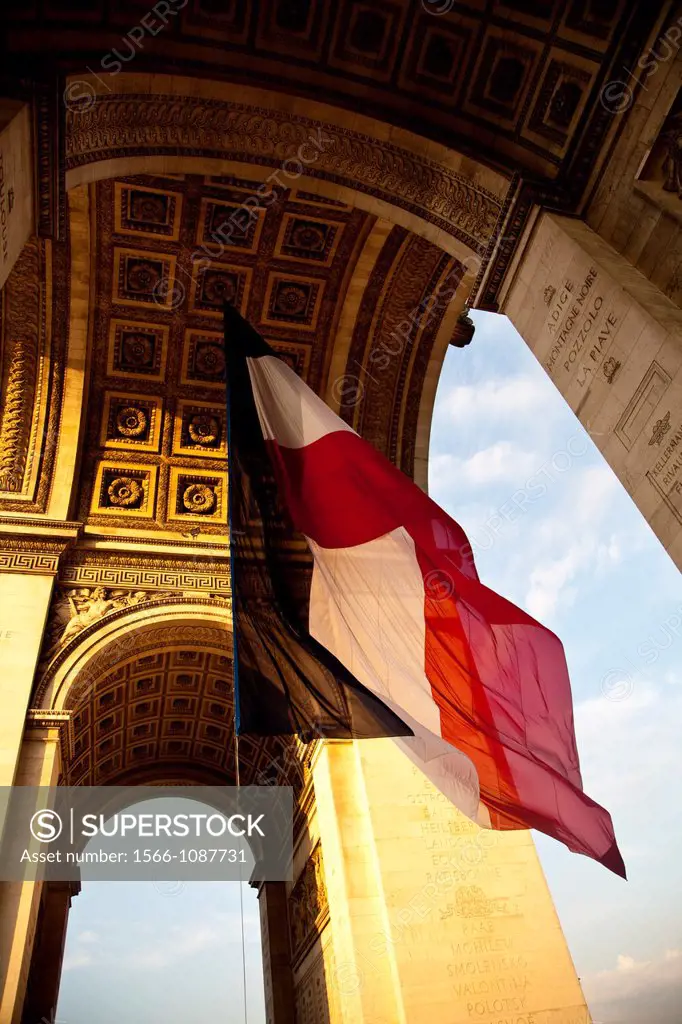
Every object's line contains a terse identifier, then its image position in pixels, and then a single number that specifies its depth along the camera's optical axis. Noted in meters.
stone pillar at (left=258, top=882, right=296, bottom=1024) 12.16
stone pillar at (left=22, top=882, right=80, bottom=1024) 11.41
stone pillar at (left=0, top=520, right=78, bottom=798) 9.43
